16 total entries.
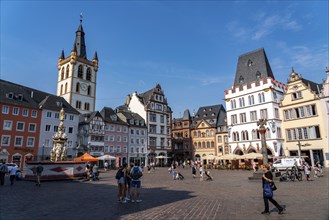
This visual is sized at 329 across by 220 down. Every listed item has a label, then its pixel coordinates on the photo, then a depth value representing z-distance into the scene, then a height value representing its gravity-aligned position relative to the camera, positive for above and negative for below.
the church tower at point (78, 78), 71.87 +25.97
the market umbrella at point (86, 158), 30.81 +0.59
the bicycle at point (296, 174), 21.02 -1.18
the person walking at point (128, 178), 12.19 -0.82
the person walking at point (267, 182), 8.50 -0.75
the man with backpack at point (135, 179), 11.57 -0.79
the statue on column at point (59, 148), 27.16 +1.68
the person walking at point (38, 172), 18.05 -0.66
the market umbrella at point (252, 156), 38.76 +0.79
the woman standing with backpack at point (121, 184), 11.61 -1.02
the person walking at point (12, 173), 18.97 -0.75
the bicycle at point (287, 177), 20.96 -1.40
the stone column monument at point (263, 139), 22.37 +2.00
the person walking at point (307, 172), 20.71 -1.00
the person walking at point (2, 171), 18.64 -0.60
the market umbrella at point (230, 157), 40.82 +0.71
